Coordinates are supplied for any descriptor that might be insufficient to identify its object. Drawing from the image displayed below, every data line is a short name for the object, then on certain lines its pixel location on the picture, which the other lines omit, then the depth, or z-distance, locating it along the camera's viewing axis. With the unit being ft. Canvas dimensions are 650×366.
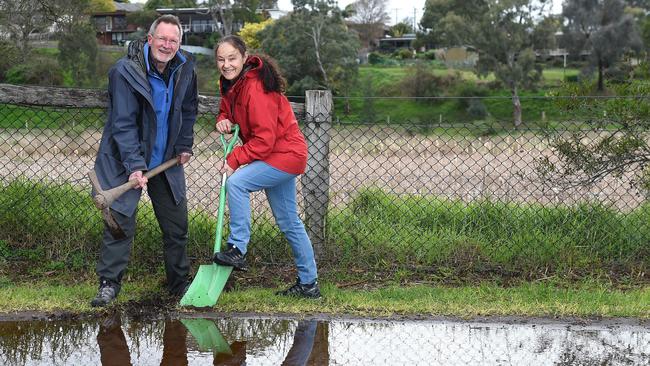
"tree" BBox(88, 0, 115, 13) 182.25
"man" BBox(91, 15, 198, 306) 15.78
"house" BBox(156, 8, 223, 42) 207.31
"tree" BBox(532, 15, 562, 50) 184.24
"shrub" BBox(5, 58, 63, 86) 82.53
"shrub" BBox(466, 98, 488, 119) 149.77
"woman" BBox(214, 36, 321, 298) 15.80
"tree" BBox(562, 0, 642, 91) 170.91
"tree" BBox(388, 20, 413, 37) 258.06
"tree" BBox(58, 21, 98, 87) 100.18
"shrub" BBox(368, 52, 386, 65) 209.78
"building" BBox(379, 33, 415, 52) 248.11
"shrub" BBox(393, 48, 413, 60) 220.64
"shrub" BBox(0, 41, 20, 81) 45.89
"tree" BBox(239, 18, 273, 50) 170.30
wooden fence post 19.30
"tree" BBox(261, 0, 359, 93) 156.04
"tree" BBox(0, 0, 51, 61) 38.58
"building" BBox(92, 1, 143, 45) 184.81
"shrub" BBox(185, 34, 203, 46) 207.41
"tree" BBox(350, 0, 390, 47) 235.83
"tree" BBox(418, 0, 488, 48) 188.55
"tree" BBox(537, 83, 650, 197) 19.22
